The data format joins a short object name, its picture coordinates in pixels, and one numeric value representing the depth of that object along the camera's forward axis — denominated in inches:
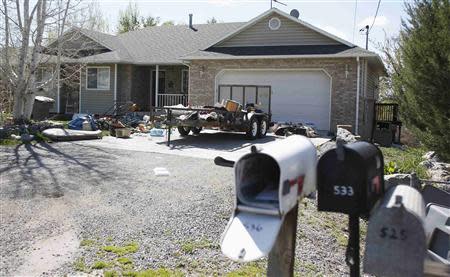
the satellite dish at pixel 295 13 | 883.1
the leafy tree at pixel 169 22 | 2195.1
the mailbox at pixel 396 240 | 72.1
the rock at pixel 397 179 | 267.1
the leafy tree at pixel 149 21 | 2078.0
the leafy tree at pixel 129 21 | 2018.9
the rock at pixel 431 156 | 401.7
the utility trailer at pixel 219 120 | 532.4
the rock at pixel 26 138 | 476.7
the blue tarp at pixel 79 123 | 610.9
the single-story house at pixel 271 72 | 718.5
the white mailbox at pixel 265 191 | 72.1
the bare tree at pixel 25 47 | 595.8
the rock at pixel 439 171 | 329.5
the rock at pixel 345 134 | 509.4
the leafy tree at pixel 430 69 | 344.2
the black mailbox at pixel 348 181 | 80.1
